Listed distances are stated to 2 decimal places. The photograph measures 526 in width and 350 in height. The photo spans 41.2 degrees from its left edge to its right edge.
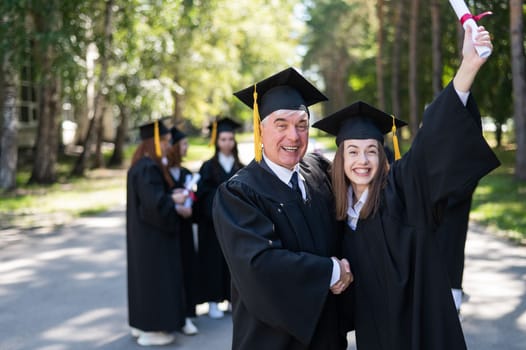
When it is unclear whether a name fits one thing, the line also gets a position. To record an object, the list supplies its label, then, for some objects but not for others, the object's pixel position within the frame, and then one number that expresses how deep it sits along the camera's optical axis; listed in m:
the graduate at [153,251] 6.62
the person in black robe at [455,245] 6.26
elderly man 3.42
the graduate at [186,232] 7.06
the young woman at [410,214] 3.23
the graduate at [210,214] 7.57
